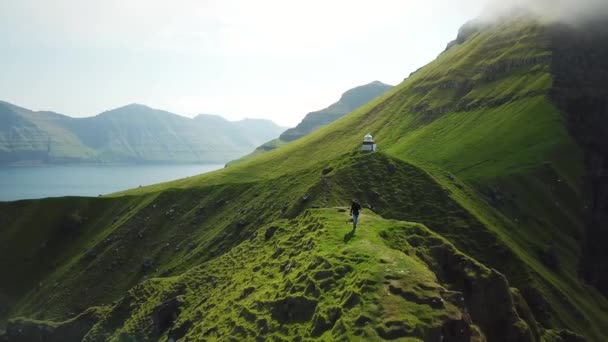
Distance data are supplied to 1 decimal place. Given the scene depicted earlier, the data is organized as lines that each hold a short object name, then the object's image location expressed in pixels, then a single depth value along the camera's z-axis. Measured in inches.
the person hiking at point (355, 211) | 1722.4
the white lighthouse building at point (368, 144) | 3663.9
